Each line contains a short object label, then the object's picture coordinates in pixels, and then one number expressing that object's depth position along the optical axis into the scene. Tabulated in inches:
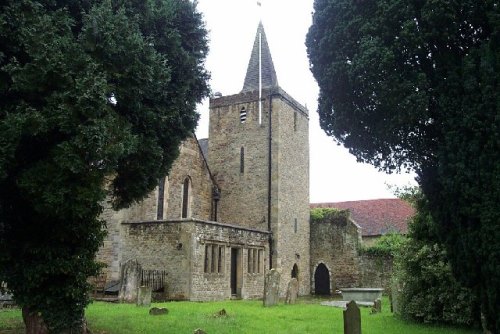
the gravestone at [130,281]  719.7
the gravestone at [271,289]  715.4
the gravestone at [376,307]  663.9
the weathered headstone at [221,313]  542.1
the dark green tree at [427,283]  493.7
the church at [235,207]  839.1
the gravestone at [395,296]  593.3
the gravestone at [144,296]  638.5
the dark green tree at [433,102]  338.3
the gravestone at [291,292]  791.7
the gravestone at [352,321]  317.4
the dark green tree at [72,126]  315.3
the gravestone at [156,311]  539.8
